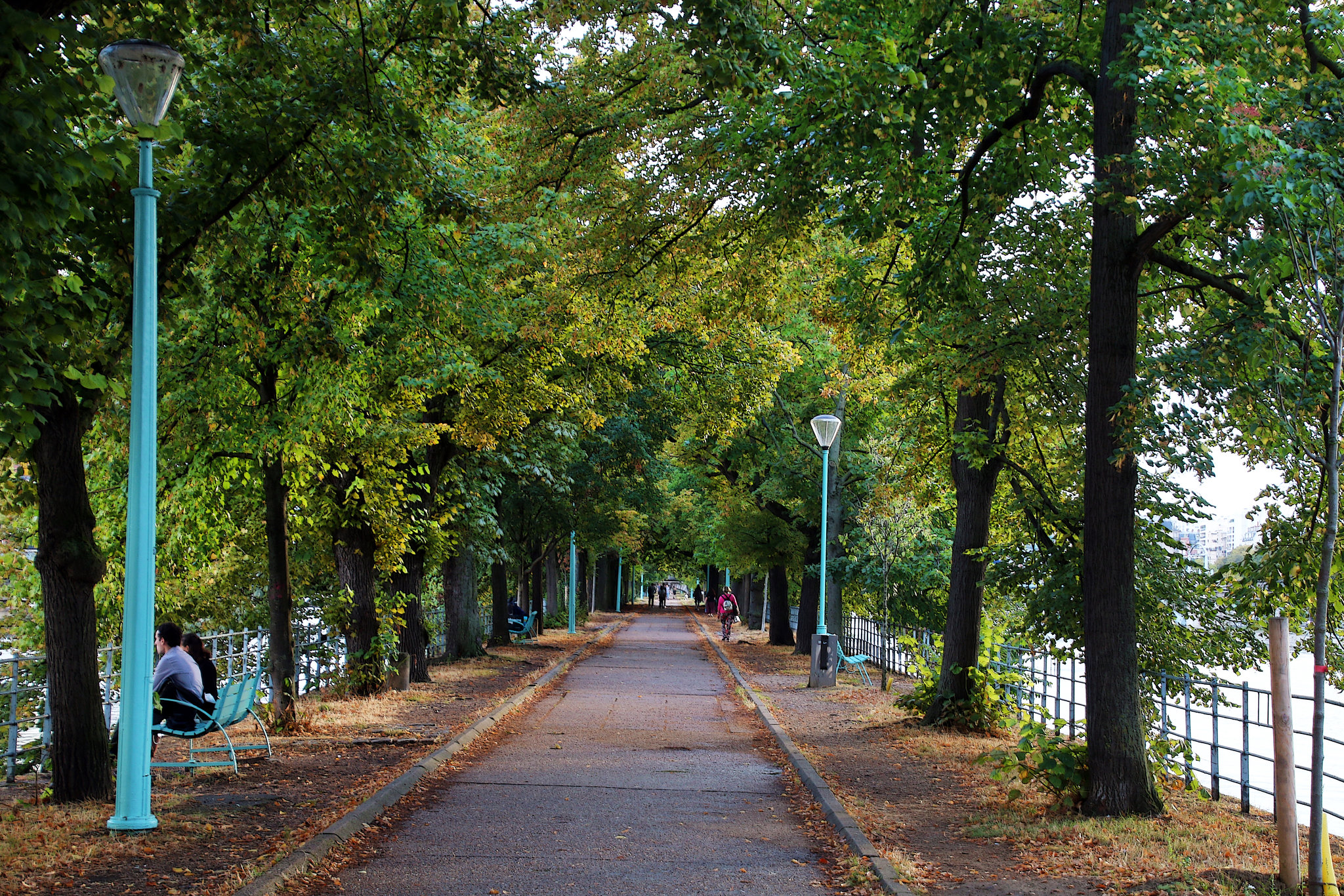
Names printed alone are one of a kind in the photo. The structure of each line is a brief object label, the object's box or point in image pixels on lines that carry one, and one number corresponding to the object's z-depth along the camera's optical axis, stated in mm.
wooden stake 6316
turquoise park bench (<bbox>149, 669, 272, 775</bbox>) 9578
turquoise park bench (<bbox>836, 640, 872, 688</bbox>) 22500
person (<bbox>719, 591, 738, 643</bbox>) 38250
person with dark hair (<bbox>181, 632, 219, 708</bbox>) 10953
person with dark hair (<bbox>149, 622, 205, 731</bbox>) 9836
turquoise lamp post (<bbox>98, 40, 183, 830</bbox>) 7238
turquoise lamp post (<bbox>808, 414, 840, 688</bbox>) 21547
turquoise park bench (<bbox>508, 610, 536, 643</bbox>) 35281
